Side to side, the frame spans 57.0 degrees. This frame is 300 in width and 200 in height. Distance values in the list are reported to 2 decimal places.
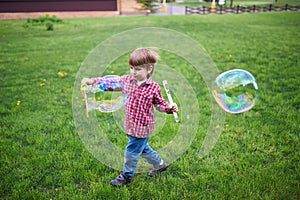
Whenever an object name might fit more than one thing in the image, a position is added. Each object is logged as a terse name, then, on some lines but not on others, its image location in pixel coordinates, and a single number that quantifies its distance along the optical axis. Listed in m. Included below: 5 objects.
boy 2.43
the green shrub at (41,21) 15.83
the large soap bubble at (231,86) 3.39
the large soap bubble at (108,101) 2.59
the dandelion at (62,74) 6.17
